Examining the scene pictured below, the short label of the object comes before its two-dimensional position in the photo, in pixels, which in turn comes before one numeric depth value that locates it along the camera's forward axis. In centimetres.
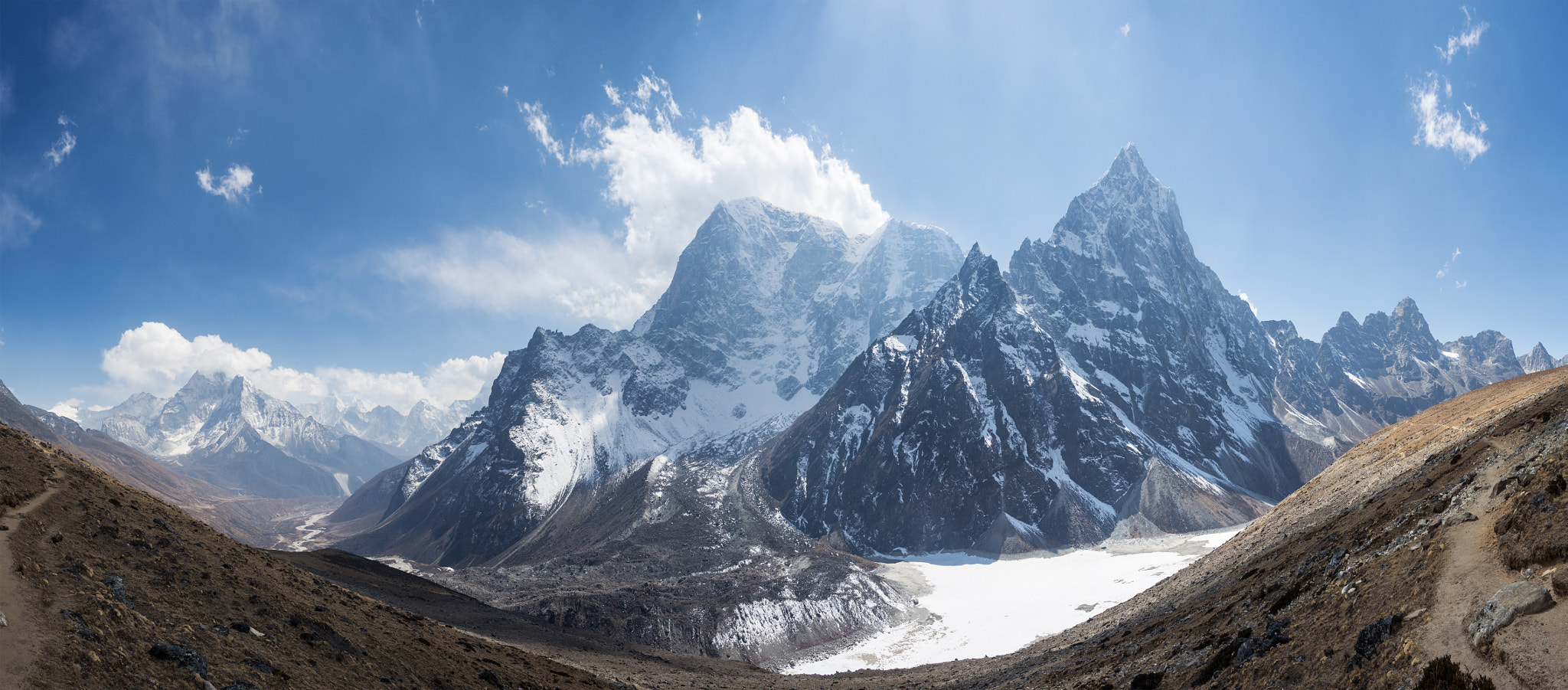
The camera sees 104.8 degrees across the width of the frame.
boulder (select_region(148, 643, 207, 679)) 2312
